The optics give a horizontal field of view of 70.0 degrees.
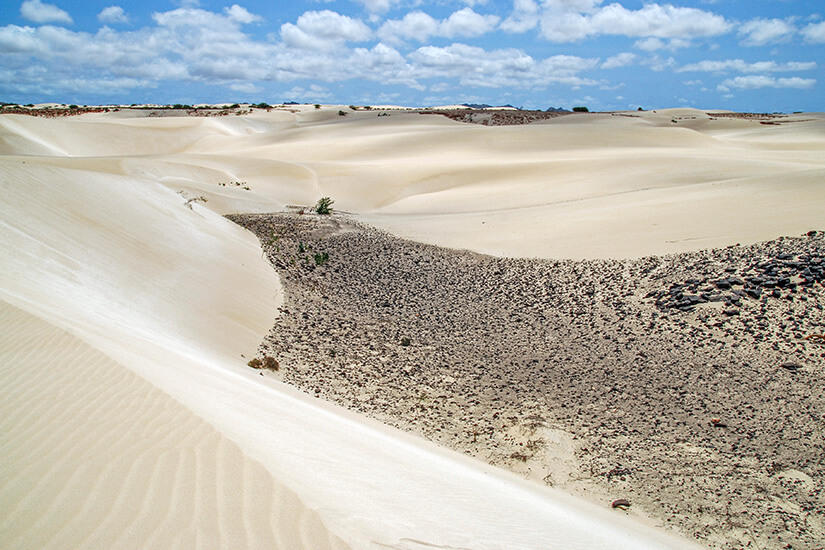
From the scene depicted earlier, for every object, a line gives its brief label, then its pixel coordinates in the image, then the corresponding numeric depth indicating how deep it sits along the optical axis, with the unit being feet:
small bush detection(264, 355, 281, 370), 22.82
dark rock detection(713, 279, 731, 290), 30.50
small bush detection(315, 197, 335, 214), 65.70
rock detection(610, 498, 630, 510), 16.02
